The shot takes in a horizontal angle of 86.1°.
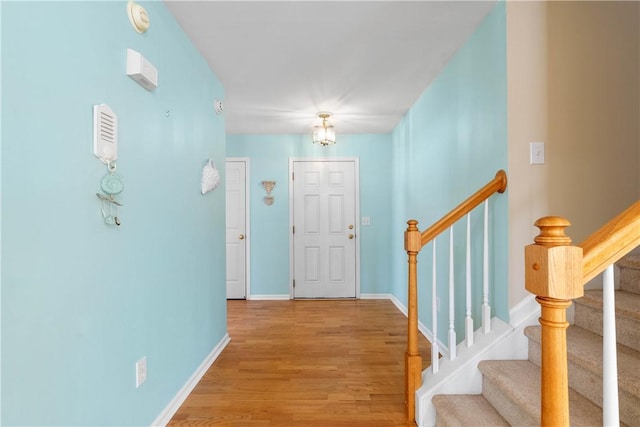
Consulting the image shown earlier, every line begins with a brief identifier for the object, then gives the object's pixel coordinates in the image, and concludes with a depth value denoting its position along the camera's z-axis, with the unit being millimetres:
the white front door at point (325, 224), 4680
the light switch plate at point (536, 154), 1812
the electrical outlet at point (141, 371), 1600
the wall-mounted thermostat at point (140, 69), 1525
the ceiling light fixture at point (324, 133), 3801
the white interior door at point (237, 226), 4645
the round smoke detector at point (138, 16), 1546
